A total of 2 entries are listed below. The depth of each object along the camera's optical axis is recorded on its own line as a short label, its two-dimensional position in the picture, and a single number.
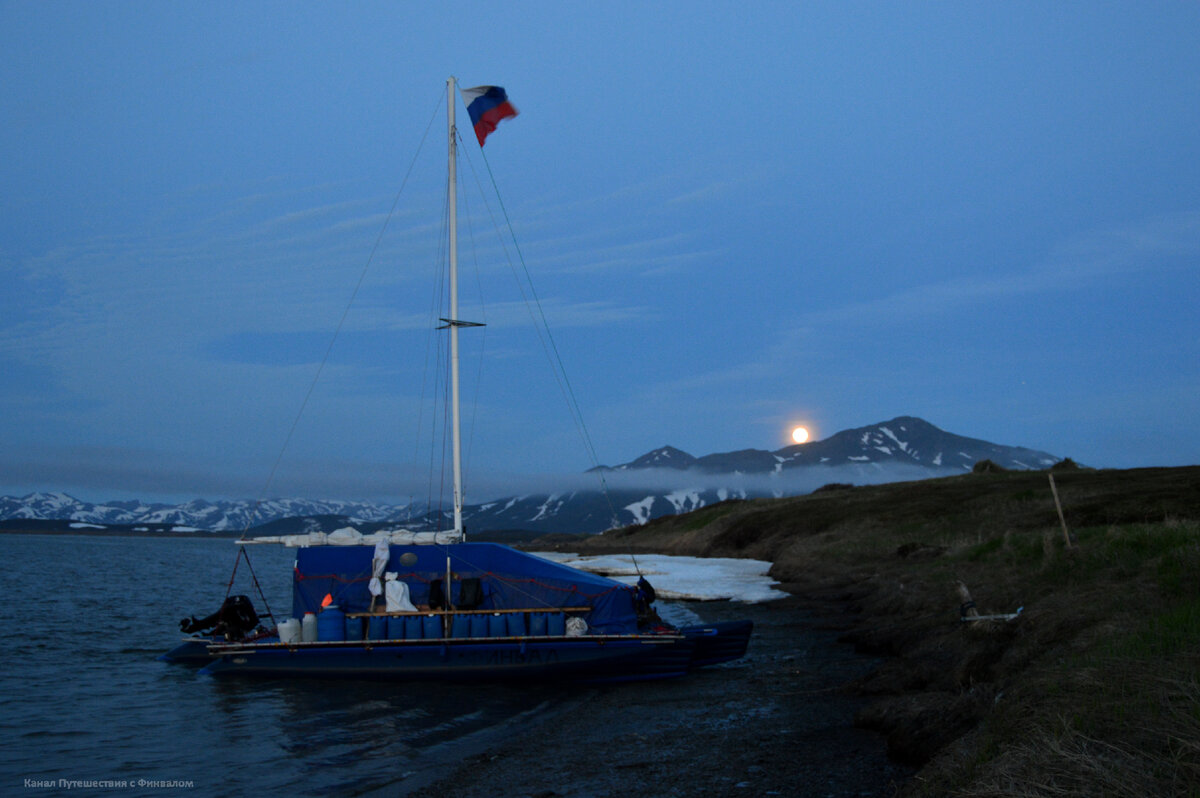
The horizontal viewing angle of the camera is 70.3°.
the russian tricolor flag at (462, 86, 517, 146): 26.05
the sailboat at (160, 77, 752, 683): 20.66
